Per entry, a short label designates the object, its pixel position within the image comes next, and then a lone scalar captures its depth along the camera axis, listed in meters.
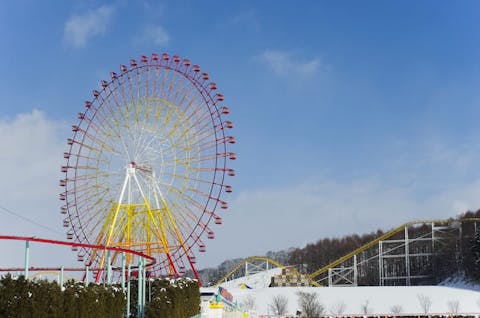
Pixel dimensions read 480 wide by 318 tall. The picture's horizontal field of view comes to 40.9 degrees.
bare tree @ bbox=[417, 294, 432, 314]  59.50
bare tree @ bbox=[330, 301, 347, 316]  60.30
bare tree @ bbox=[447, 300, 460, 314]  59.47
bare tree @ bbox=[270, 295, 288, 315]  61.25
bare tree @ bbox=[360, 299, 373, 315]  60.19
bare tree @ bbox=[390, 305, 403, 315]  58.47
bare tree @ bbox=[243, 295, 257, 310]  60.29
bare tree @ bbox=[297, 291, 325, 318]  57.44
